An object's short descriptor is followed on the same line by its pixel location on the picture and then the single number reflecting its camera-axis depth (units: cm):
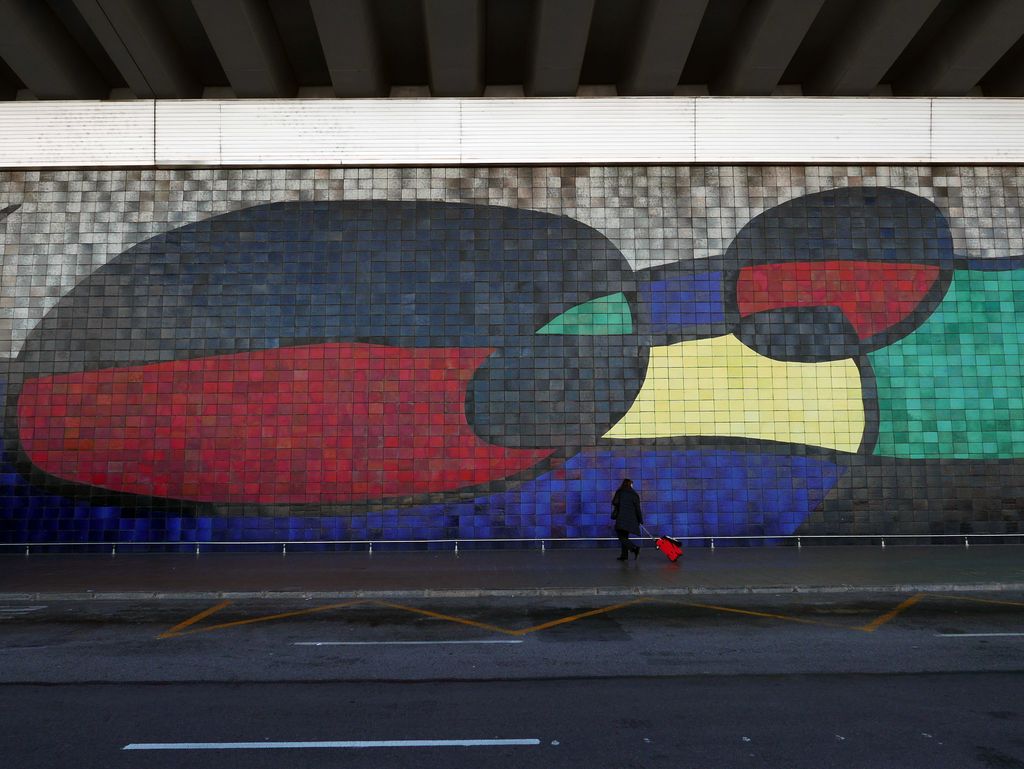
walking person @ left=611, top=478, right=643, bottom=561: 1439
